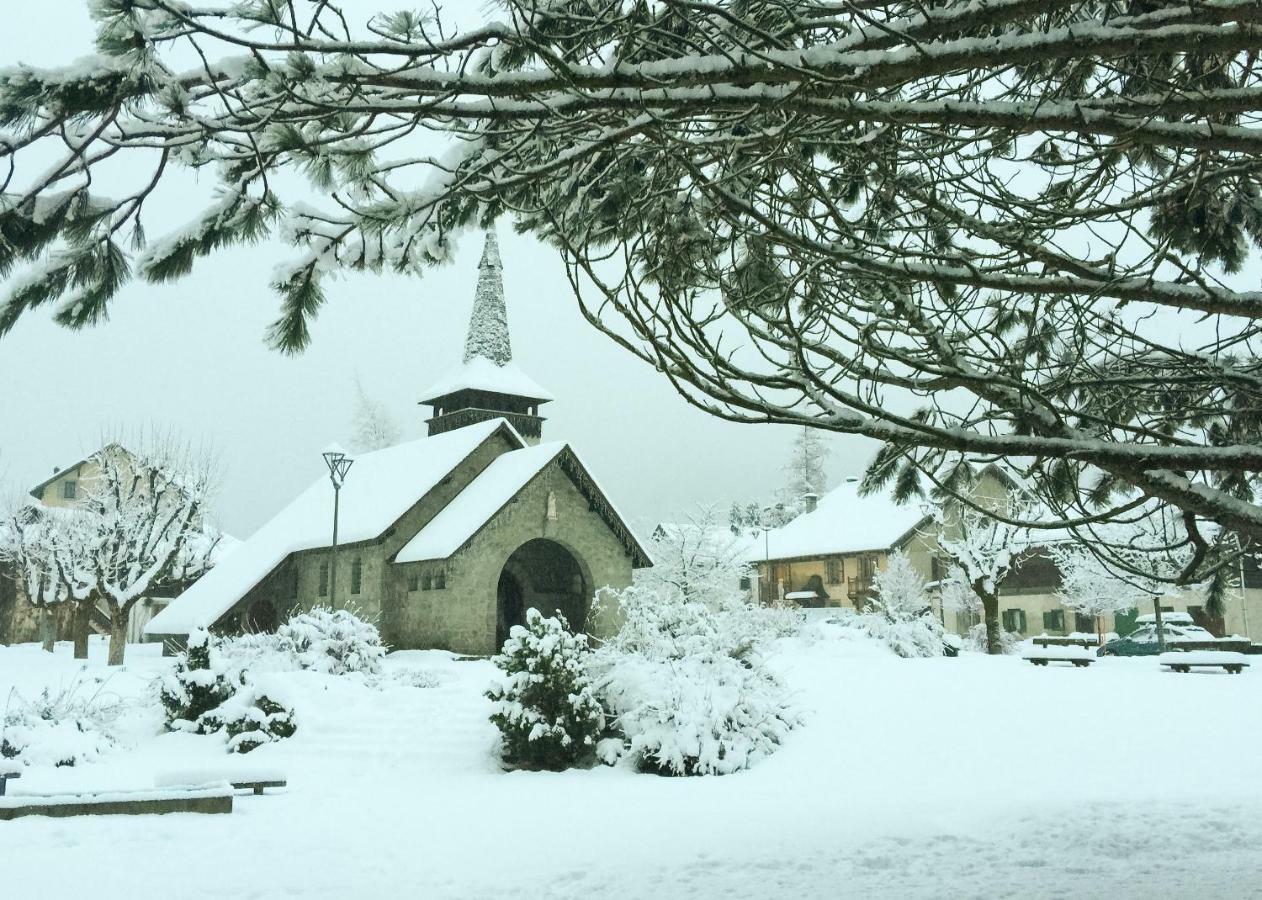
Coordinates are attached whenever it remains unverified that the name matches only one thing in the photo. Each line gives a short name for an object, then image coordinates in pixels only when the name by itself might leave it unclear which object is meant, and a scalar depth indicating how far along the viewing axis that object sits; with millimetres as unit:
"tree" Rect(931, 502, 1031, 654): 37375
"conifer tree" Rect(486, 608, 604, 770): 13577
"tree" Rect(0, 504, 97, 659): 34906
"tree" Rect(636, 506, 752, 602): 34125
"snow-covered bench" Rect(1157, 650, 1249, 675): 24031
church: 28484
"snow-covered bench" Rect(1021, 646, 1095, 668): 27422
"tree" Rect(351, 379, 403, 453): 62250
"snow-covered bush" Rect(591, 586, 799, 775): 13320
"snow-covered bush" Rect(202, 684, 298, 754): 14898
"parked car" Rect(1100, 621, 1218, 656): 35750
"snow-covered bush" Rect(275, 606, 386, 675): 19875
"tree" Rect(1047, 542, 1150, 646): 39684
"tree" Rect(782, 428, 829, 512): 80938
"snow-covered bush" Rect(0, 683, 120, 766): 12008
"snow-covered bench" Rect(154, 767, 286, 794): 10945
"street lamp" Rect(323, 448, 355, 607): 23812
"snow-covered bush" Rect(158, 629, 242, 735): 15797
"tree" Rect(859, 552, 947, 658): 30859
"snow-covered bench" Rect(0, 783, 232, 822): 9578
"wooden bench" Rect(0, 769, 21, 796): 10312
